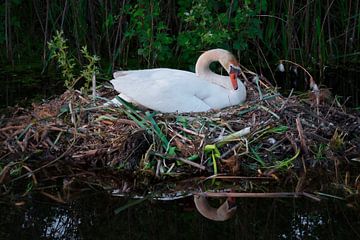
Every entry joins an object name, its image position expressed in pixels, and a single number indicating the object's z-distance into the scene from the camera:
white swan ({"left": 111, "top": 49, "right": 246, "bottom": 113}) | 7.66
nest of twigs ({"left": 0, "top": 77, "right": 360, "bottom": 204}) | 6.89
